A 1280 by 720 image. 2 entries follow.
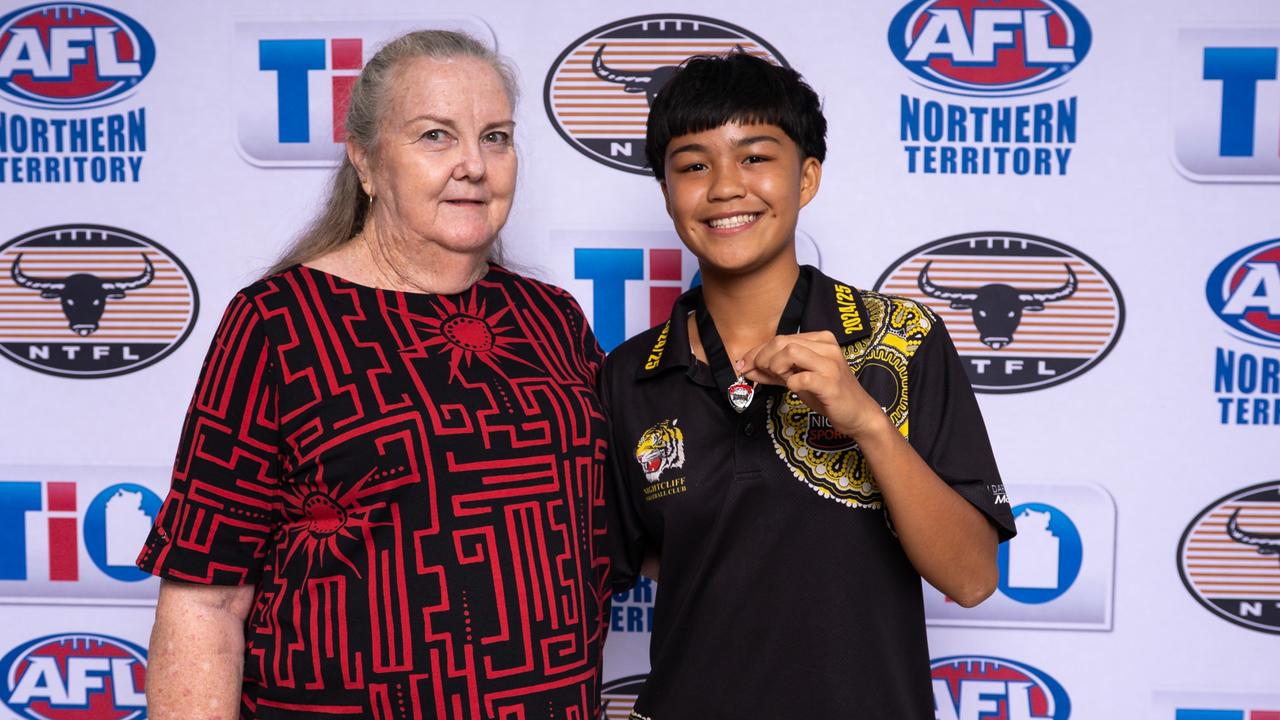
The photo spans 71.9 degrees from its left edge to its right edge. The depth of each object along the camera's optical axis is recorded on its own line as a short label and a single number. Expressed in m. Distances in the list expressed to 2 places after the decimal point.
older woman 0.91
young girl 0.92
